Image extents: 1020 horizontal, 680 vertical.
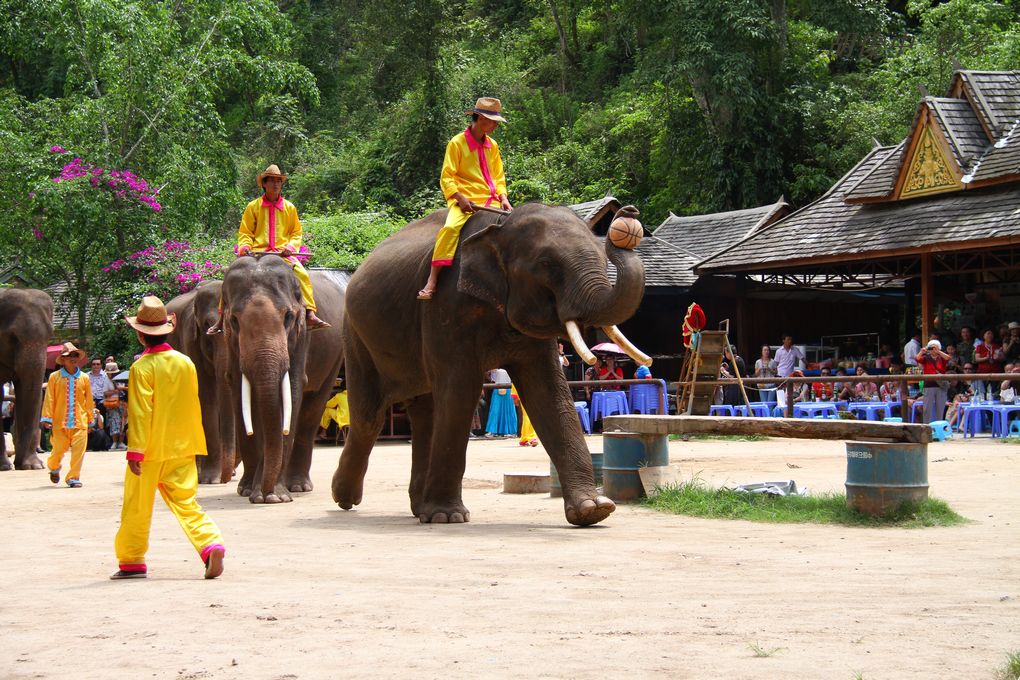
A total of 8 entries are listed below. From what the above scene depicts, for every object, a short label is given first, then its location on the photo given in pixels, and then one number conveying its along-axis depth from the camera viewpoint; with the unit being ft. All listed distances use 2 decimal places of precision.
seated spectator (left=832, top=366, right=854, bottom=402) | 75.66
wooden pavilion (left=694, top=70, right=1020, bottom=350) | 75.72
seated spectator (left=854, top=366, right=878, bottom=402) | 74.69
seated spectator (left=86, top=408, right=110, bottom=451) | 81.66
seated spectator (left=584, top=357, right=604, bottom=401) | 83.46
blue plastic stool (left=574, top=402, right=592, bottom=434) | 77.87
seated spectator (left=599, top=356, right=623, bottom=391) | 82.29
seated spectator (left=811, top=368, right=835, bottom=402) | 77.82
